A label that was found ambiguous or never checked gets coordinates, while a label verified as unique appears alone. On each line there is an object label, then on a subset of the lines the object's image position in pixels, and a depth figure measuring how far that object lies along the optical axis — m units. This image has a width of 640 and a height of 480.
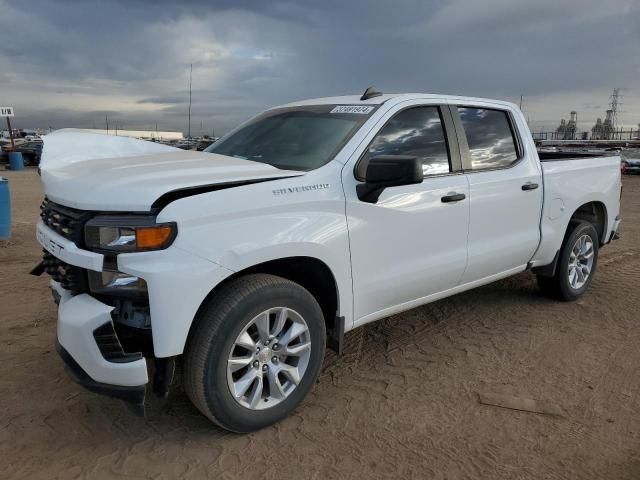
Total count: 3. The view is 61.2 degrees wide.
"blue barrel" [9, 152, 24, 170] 26.88
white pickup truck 2.61
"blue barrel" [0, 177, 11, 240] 7.74
